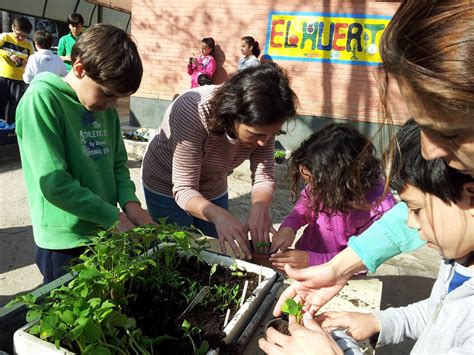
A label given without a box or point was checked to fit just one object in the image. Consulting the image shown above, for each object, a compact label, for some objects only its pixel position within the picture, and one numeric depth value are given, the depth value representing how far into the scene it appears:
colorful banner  6.16
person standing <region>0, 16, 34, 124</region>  5.73
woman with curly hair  1.67
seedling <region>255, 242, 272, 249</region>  1.67
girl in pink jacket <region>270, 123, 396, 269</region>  1.84
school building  6.23
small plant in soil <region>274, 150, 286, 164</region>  6.37
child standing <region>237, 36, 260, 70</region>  6.41
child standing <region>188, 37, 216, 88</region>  6.83
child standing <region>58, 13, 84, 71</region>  6.04
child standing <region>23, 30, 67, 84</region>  5.24
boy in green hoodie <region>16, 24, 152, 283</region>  1.46
